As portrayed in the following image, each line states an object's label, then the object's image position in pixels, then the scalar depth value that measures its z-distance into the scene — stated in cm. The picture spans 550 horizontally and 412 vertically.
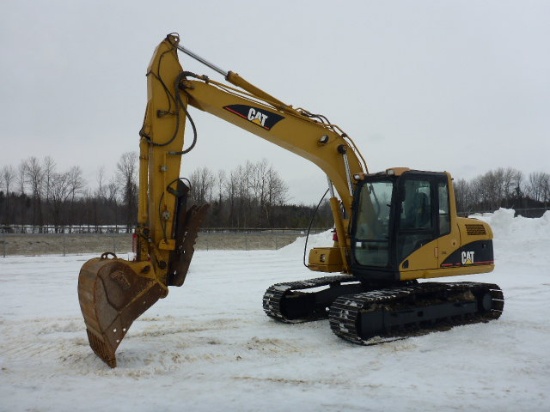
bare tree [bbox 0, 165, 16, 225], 6500
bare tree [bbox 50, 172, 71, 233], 6078
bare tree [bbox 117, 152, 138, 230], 5047
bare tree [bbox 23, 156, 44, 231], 6200
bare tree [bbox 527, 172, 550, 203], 8300
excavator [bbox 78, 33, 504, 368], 650
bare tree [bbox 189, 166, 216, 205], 6966
